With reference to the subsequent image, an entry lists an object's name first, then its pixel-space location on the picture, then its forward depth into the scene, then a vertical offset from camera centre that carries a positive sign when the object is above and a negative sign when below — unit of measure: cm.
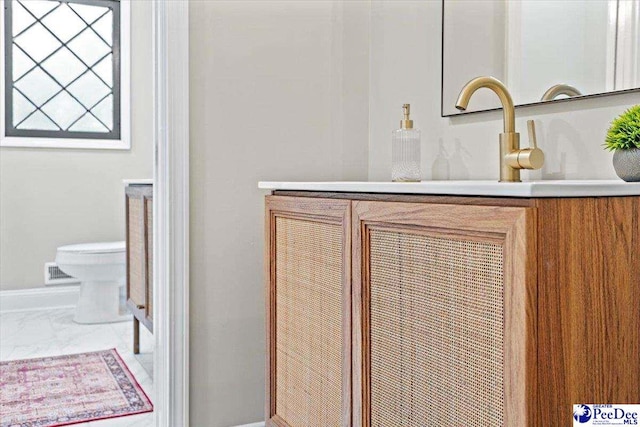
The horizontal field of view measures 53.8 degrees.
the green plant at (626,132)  121 +13
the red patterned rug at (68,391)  239 -82
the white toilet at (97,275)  371 -46
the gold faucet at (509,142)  131 +12
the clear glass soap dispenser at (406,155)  176 +12
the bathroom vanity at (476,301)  97 -19
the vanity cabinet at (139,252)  273 -25
